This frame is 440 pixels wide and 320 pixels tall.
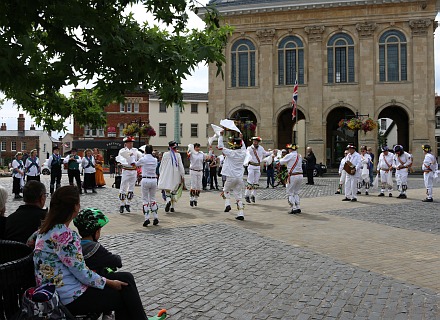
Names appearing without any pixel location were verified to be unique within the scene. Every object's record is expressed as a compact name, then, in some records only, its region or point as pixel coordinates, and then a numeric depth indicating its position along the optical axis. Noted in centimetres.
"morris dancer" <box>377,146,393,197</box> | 1891
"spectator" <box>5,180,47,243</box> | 441
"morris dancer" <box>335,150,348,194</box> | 1770
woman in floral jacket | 363
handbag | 327
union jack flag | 3263
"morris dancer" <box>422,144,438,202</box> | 1705
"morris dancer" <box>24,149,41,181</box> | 1862
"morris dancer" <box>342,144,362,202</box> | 1685
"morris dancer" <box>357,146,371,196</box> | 1988
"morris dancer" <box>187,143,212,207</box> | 1516
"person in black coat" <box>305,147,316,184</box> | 2558
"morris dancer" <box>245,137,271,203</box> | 1576
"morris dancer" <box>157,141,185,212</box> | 1355
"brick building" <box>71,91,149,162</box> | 6278
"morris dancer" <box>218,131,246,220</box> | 1250
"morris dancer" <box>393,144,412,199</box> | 1822
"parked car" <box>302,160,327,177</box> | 3481
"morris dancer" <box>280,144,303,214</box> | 1339
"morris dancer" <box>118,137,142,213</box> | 1340
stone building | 3900
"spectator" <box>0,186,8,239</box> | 461
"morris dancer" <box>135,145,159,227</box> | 1111
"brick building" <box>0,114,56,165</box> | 8288
